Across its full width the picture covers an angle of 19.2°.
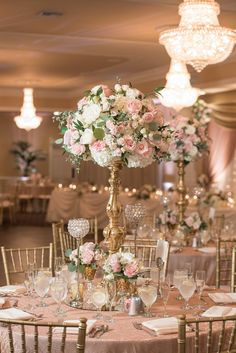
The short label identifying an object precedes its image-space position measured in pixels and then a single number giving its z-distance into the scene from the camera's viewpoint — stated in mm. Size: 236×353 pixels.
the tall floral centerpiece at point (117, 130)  3922
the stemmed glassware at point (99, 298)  3805
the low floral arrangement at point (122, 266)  3975
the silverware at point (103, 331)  3434
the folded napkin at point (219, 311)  3838
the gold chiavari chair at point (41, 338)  2955
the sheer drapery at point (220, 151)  14781
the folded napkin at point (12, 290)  4336
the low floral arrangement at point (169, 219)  7031
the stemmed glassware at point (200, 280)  4133
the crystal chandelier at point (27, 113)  14930
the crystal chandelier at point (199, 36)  6645
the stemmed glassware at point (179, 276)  4062
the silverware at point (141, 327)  3489
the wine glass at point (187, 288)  3957
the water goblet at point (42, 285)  3961
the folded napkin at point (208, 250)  6441
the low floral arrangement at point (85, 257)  4164
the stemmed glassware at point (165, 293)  3961
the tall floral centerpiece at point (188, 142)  6934
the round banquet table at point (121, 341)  3336
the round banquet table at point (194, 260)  6332
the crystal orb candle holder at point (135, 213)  4520
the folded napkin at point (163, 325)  3475
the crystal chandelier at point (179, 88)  9734
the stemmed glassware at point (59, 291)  3811
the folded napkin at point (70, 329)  3450
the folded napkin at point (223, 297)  4160
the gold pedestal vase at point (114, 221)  4199
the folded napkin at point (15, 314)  3689
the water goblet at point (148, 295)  3801
